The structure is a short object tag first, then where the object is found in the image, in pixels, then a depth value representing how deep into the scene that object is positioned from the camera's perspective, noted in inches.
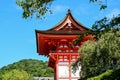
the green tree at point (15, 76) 1941.3
